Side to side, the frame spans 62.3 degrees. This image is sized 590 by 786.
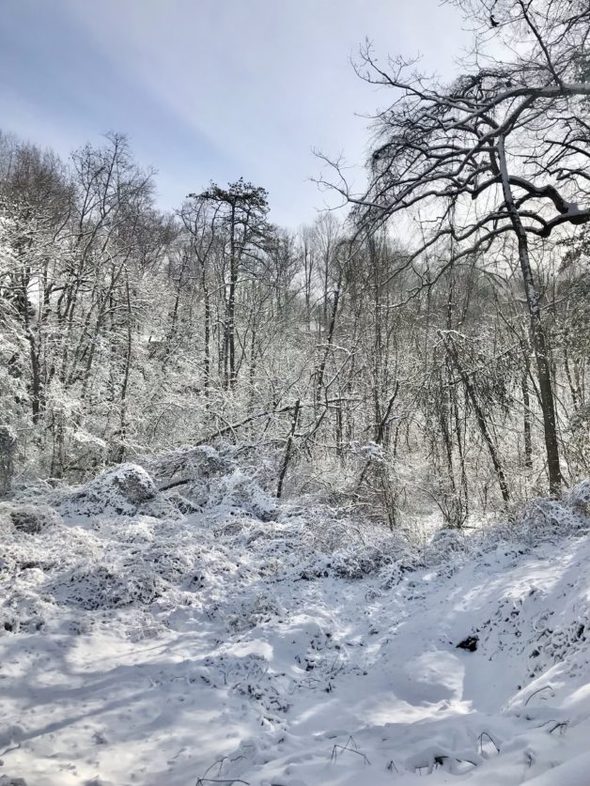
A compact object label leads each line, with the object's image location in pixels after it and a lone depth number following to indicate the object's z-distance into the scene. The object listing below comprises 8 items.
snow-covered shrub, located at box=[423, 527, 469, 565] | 6.23
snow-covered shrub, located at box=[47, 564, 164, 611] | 4.96
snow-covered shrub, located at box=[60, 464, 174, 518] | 7.51
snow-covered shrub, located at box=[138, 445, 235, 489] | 9.59
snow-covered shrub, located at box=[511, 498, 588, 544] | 5.75
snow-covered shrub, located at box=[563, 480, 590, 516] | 6.02
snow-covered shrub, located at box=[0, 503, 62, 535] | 6.31
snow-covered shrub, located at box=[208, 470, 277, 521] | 8.08
